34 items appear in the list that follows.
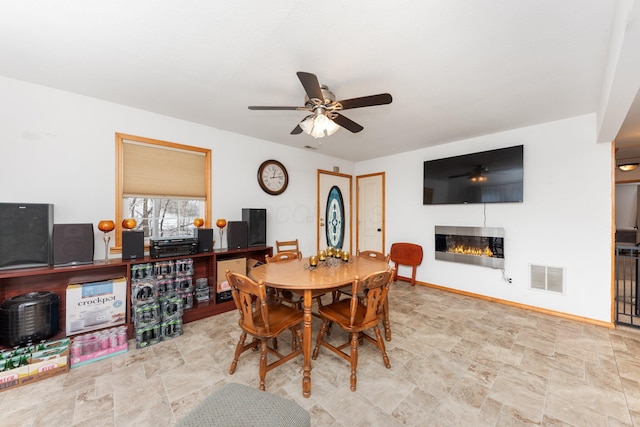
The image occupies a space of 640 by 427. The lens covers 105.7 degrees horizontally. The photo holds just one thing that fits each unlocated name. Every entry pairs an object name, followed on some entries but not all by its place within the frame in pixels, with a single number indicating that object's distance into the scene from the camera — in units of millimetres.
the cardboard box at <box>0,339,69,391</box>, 1763
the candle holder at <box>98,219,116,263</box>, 2406
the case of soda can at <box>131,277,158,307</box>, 2424
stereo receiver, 2619
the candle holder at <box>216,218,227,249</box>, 3234
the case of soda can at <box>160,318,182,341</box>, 2441
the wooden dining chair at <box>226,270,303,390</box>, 1665
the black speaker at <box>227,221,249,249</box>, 3201
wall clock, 3875
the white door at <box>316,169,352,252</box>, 4828
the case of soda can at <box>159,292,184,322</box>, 2500
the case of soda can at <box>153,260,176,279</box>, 2611
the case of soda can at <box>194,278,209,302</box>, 3025
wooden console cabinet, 2146
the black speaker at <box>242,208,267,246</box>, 3434
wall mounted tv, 3316
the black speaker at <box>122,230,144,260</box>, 2473
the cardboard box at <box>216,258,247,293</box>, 3105
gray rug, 990
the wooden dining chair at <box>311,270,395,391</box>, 1775
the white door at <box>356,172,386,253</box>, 5004
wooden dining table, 1767
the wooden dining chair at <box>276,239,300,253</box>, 3920
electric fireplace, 3523
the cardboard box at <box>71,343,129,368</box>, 2033
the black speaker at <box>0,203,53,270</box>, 2018
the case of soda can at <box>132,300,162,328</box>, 2348
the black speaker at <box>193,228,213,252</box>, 2938
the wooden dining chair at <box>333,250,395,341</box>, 2430
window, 2771
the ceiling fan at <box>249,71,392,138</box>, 1740
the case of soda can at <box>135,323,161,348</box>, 2305
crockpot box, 2211
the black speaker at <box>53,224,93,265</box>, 2172
